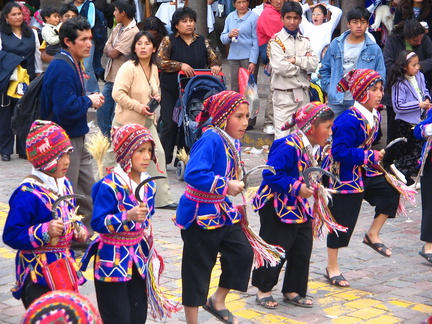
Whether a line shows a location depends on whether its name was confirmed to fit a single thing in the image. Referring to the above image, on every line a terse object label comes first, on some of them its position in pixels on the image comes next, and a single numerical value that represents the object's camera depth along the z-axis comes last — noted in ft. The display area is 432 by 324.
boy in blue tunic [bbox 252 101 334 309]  39.22
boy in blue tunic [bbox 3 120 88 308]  31.48
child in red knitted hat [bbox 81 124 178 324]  32.09
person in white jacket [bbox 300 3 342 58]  77.20
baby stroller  65.77
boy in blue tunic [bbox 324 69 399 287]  43.45
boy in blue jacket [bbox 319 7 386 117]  65.16
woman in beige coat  57.72
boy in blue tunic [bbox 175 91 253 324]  35.76
